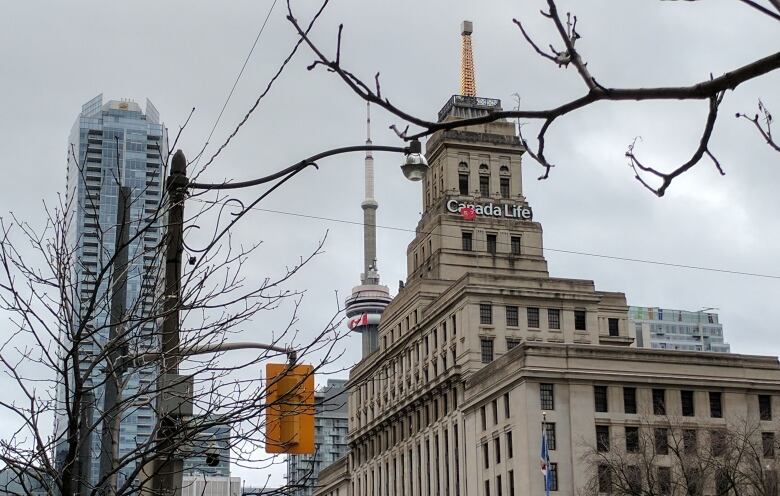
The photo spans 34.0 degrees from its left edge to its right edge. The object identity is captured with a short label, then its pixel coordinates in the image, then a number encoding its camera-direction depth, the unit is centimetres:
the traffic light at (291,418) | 1631
